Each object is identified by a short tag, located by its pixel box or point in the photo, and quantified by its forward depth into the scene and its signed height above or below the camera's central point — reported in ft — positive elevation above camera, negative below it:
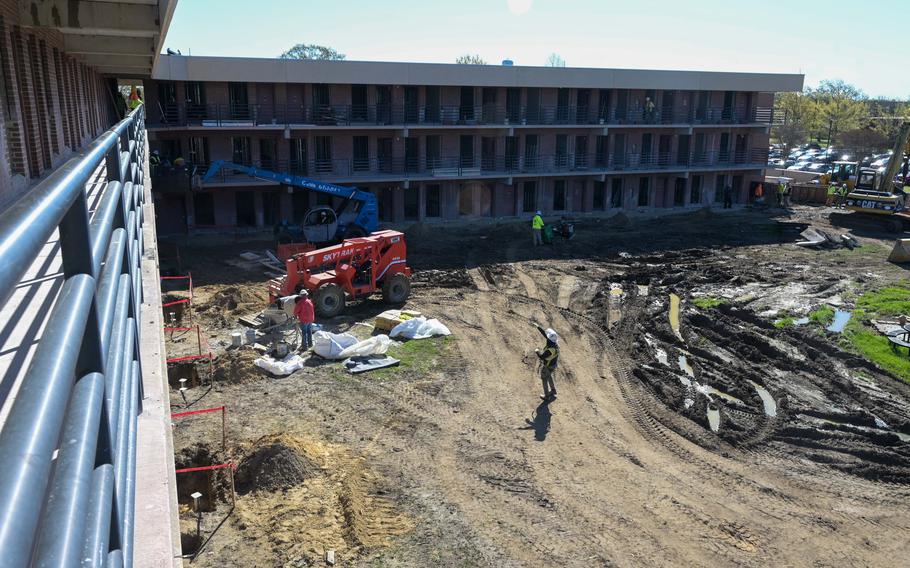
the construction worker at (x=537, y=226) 109.40 -15.96
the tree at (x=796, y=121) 263.70 +0.73
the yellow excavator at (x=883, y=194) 125.80 -12.54
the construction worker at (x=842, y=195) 155.21 -15.29
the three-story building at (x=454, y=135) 110.42 -2.81
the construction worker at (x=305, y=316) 60.18 -16.45
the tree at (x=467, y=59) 336.00 +28.04
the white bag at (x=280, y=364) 56.29 -19.40
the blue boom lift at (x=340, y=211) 94.02 -12.22
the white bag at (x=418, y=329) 66.08 -19.22
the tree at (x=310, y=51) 365.20 +33.38
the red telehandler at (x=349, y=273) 69.56 -15.41
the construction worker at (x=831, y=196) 160.76 -16.03
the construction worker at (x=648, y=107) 144.25 +2.73
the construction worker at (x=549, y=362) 53.57 -17.90
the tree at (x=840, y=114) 268.82 +3.57
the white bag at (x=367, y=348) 60.03 -19.20
